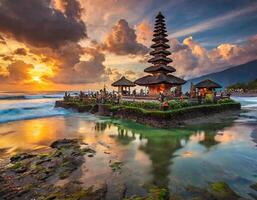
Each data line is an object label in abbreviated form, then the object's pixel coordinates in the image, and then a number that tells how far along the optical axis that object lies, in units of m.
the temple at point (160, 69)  33.75
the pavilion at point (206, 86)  38.25
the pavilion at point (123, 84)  41.09
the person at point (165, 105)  22.30
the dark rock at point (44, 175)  7.78
